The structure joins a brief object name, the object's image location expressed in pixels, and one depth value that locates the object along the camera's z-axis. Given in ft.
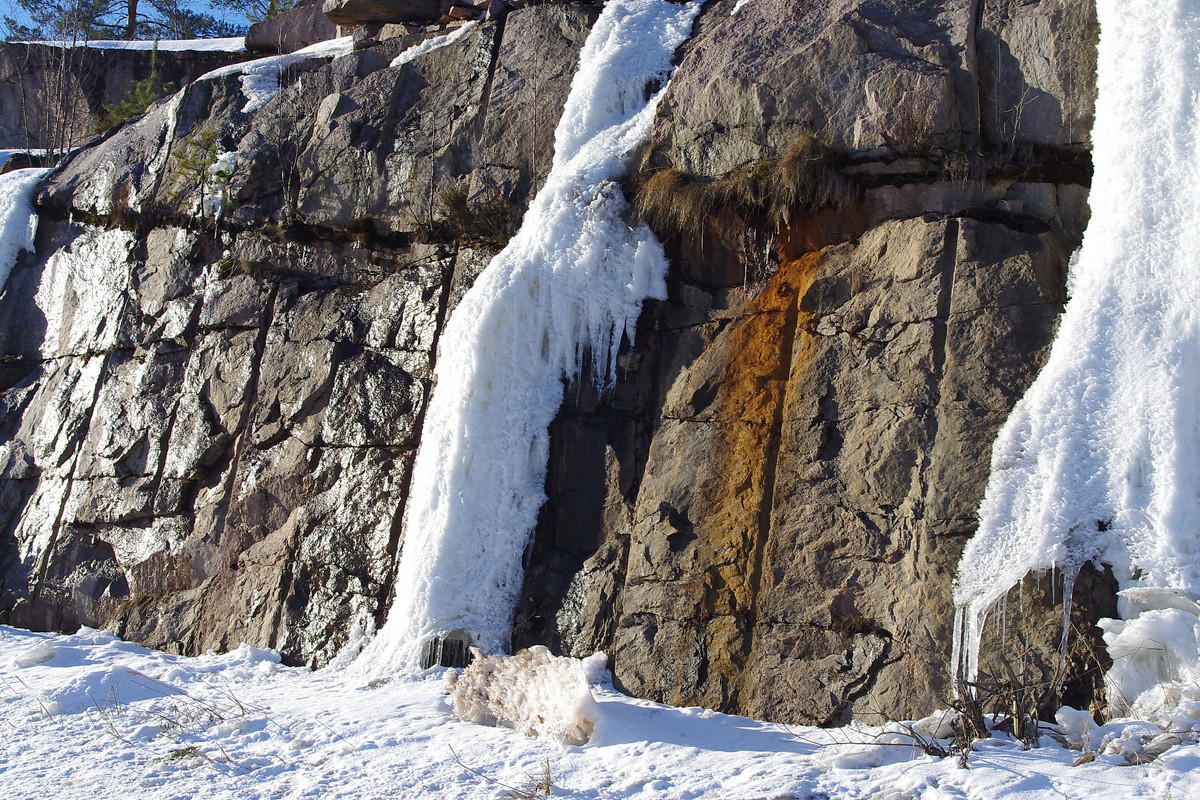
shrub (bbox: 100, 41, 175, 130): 39.68
